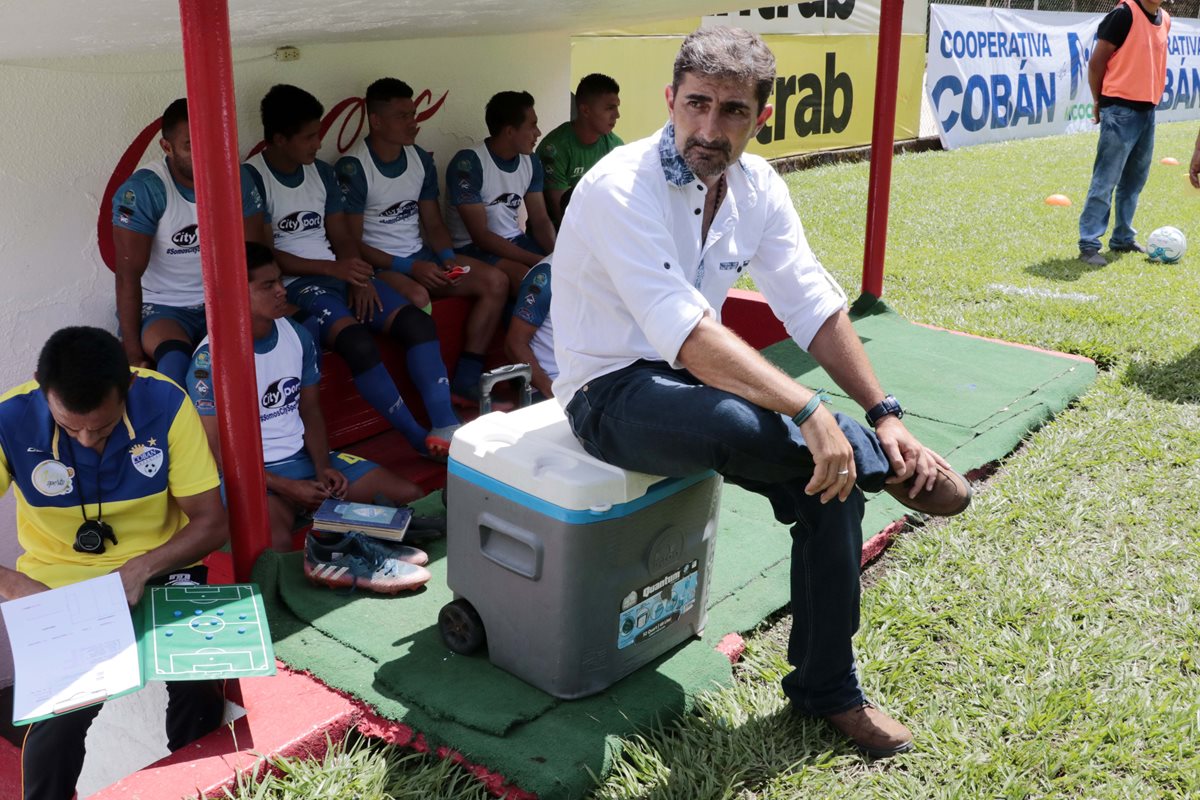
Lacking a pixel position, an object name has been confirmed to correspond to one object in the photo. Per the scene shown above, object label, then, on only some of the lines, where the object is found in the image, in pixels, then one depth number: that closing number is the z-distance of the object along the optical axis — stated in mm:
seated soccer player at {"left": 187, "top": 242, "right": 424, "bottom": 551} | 3846
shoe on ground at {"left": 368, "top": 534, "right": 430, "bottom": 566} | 3479
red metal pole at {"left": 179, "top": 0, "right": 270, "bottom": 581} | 2732
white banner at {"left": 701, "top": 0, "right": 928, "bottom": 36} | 11141
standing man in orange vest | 7695
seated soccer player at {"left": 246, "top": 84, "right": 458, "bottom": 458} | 4551
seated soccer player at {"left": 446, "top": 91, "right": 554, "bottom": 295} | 5535
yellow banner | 9898
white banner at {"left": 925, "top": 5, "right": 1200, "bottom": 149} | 14688
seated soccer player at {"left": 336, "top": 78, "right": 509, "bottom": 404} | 5098
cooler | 2615
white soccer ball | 7871
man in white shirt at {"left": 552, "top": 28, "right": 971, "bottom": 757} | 2439
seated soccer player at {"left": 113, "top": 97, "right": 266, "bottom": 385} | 4133
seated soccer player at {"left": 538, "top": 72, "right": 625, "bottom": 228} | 5953
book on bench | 3418
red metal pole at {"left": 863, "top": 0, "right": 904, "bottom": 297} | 5871
